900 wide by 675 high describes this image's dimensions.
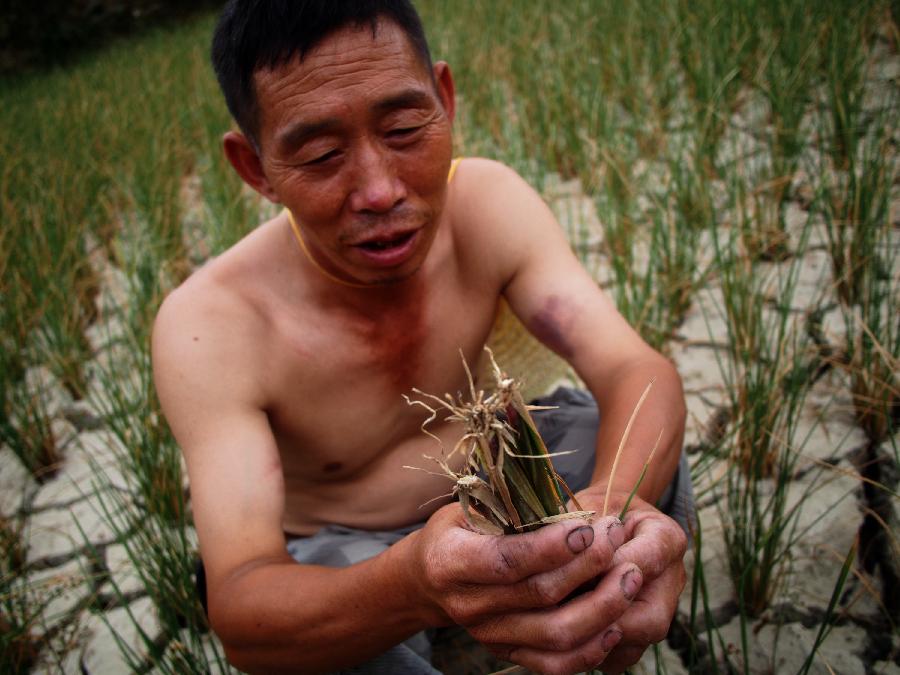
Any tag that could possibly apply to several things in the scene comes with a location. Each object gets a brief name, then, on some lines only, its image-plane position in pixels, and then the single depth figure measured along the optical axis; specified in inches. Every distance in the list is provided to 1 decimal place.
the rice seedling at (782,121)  96.5
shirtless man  32.6
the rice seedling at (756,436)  54.0
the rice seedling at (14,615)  57.9
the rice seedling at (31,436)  87.6
